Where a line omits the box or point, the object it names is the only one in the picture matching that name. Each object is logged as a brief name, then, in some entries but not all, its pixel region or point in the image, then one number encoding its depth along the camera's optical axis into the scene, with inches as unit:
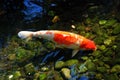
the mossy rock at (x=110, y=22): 136.8
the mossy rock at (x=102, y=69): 114.7
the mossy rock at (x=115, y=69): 112.9
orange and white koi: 124.1
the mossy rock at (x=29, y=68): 121.4
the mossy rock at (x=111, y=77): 110.0
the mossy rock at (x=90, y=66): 117.0
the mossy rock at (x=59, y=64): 120.7
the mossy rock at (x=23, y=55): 129.9
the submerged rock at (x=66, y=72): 115.9
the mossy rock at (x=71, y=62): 121.0
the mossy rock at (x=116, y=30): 131.0
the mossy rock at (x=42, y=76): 116.8
